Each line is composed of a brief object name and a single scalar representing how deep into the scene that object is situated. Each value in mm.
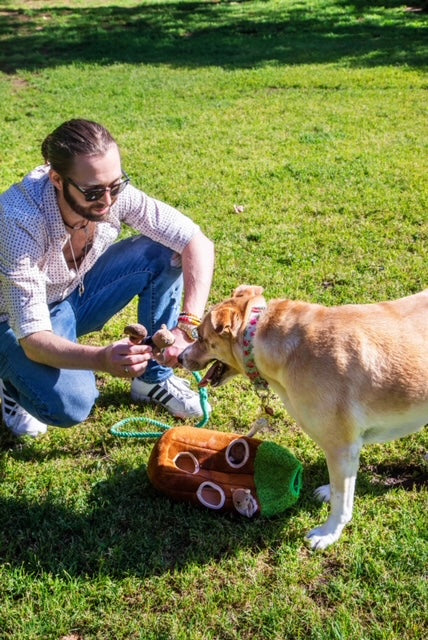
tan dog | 3338
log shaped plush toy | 3623
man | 3539
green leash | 4320
